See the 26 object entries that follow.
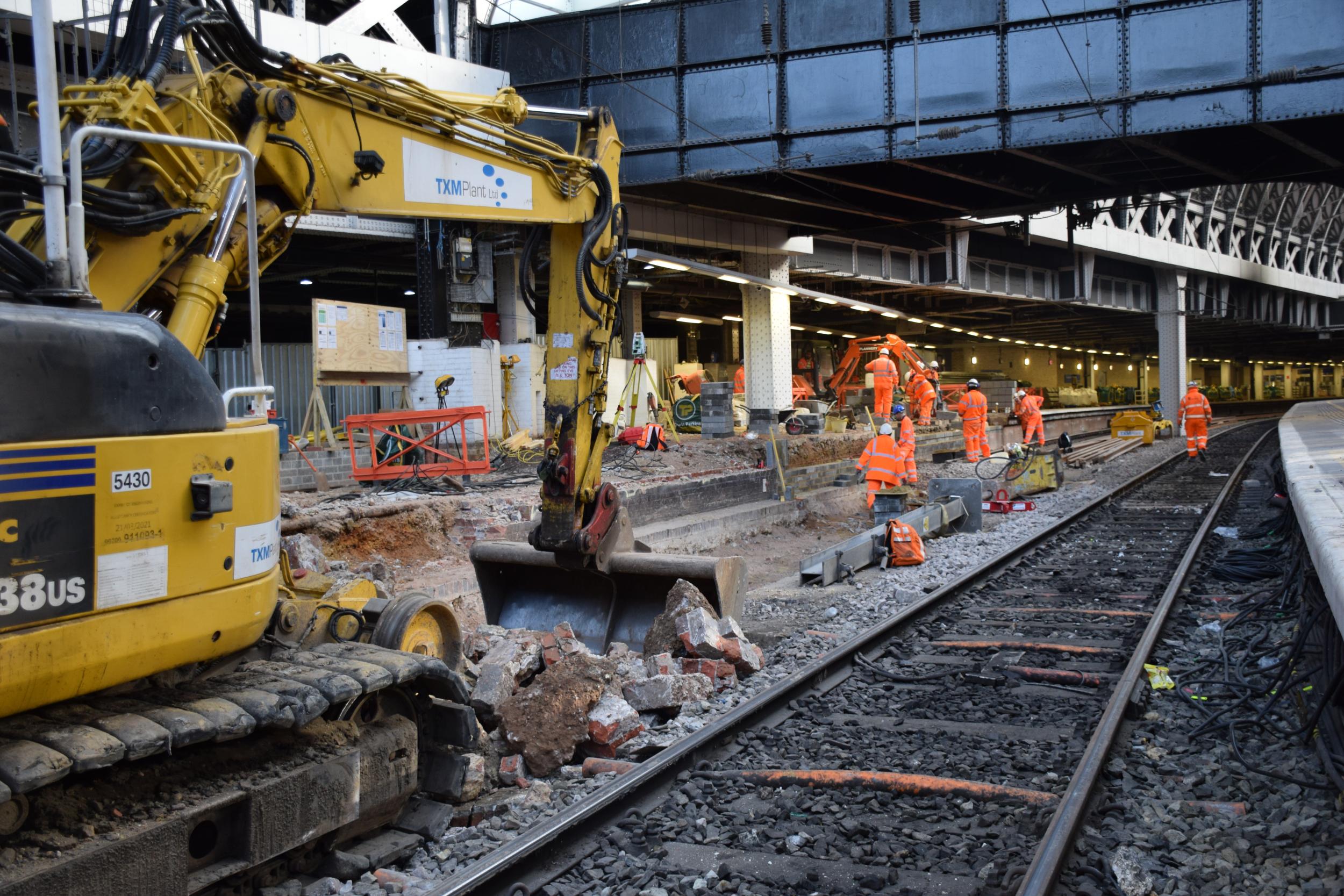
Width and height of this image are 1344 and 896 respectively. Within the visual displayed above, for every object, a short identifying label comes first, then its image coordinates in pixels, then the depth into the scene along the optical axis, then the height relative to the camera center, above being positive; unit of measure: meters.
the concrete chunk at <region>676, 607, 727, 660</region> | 7.55 -1.67
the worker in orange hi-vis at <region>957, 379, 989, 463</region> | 21.80 -0.36
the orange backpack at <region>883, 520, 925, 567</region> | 12.38 -1.70
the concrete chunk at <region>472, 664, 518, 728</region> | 6.30 -1.74
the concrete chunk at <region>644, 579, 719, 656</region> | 7.96 -1.62
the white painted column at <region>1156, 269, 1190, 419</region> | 41.09 +2.67
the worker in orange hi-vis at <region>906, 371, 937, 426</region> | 21.84 +0.26
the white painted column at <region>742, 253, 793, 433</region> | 25.89 +1.72
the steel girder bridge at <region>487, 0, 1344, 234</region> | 16.64 +5.50
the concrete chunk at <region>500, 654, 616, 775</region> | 6.00 -1.80
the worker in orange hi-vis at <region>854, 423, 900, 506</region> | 15.02 -0.83
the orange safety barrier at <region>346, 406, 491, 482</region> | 14.66 -0.48
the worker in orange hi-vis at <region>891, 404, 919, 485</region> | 16.45 -0.61
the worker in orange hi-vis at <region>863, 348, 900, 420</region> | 17.77 +0.49
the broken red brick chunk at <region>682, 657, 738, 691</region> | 7.45 -1.90
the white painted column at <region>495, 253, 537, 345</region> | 21.84 +2.38
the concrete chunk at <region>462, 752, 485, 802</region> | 5.39 -1.93
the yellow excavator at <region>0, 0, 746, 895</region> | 3.35 -0.28
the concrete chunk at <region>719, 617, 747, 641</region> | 7.76 -1.67
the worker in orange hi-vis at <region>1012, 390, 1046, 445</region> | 23.20 -0.27
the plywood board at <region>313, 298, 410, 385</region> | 15.91 +1.20
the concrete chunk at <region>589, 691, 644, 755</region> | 6.11 -1.87
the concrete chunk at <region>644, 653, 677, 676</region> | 7.21 -1.81
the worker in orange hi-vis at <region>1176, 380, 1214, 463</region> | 25.44 -0.49
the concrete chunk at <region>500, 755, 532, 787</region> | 5.82 -2.05
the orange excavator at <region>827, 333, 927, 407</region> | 20.23 +1.22
